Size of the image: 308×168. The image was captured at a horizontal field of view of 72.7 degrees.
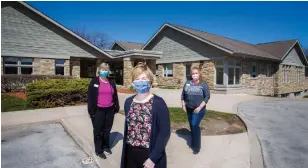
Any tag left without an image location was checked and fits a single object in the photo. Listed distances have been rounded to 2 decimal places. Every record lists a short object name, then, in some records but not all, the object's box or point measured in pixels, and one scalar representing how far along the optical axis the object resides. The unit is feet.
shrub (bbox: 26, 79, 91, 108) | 31.40
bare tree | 195.72
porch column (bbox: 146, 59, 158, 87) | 67.14
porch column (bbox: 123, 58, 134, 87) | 62.75
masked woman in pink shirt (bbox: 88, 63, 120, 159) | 13.87
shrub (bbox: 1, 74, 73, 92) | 47.52
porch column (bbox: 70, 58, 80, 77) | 62.33
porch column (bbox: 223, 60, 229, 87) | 56.13
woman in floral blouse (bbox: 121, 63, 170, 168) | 7.61
